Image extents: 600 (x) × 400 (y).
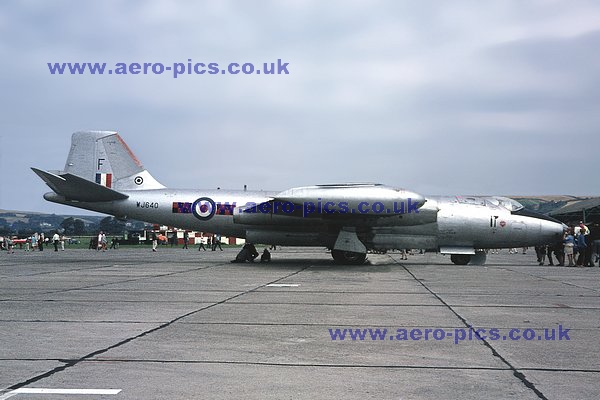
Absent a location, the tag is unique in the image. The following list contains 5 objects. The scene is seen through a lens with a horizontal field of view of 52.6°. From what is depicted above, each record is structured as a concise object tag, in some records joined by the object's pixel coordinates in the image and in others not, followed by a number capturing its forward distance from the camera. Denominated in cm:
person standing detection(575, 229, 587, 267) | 2469
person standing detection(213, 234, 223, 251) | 4941
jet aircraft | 2286
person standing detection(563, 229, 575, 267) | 2469
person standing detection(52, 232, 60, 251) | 4442
